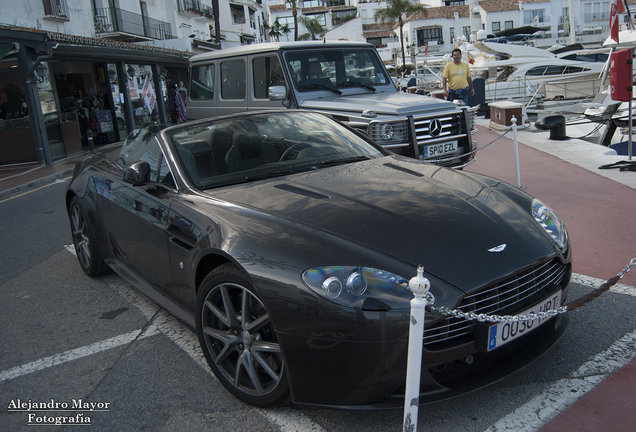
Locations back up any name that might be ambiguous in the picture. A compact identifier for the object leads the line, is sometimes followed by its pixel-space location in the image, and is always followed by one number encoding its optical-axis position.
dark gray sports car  2.19
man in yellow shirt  12.27
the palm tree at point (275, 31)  77.12
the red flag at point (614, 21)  9.52
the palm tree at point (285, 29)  80.75
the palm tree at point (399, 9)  70.94
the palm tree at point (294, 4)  65.80
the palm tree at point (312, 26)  79.75
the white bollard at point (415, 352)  1.82
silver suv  6.28
